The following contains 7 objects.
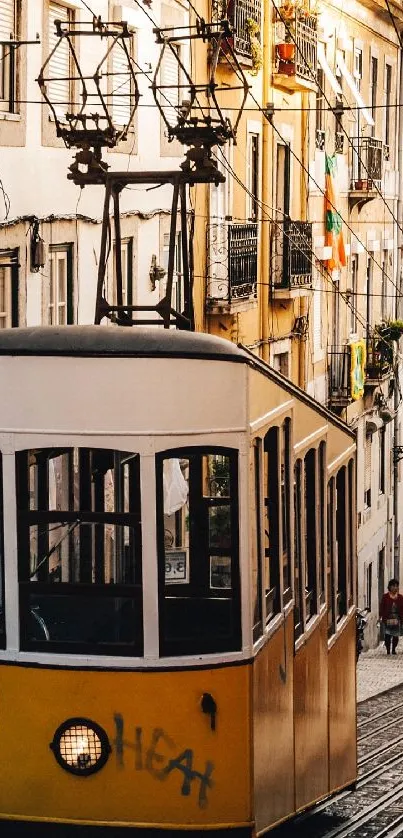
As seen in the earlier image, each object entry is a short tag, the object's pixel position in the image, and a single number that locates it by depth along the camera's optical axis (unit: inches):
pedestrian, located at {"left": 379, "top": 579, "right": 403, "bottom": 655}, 1194.6
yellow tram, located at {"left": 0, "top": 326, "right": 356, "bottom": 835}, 335.3
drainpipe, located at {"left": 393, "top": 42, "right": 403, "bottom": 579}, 1498.5
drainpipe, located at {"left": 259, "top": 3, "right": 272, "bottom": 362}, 1051.3
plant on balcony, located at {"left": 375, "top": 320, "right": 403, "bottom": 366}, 1358.3
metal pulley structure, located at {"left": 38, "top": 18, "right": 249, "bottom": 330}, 397.1
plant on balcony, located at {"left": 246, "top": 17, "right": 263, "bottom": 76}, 943.7
